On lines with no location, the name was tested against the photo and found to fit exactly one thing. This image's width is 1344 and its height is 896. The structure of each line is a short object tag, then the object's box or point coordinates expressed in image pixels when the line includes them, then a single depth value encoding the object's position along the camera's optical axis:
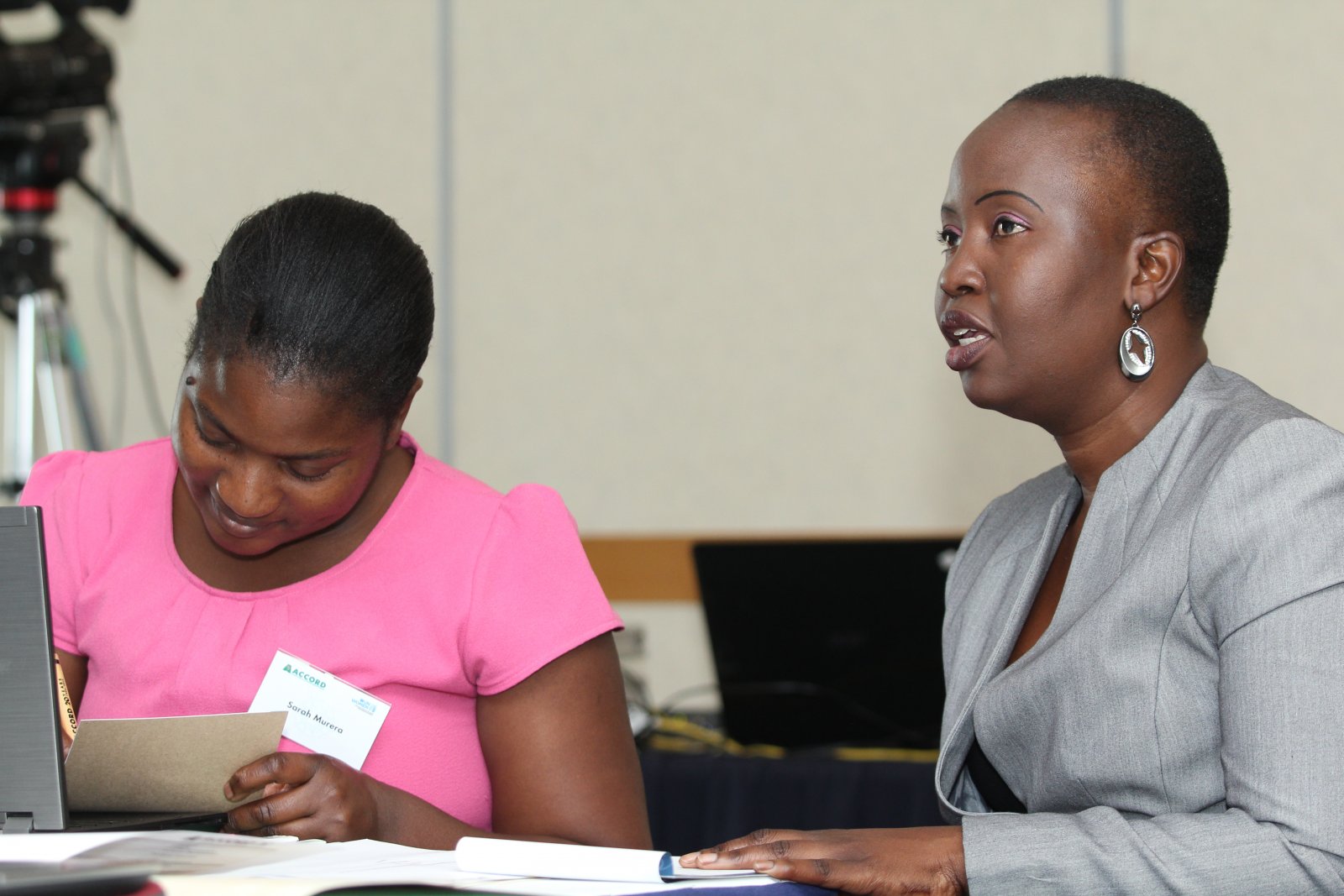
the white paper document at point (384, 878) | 3.54
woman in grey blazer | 3.68
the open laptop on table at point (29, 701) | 3.66
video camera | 5.07
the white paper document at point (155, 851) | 3.55
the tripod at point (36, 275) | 5.15
